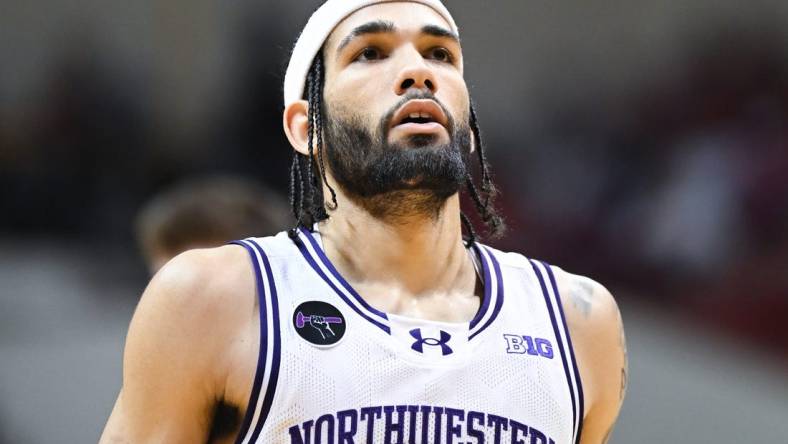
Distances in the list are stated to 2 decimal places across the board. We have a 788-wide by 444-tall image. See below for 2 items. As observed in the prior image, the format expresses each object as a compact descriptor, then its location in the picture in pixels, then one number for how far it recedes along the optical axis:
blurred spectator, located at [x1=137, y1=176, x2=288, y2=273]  9.81
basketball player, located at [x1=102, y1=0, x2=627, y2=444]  5.58
